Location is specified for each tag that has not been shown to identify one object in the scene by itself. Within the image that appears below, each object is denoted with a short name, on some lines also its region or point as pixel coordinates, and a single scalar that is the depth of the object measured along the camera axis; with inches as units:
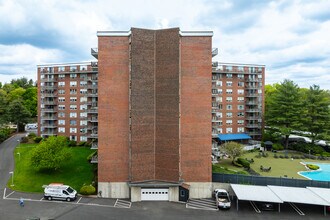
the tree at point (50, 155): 1321.4
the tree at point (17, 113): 2421.3
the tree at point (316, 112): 1979.6
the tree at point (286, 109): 2054.6
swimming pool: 1440.7
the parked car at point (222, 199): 995.1
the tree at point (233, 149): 1545.3
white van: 1083.3
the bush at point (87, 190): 1138.4
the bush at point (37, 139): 2062.0
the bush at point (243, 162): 1509.6
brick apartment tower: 1115.3
